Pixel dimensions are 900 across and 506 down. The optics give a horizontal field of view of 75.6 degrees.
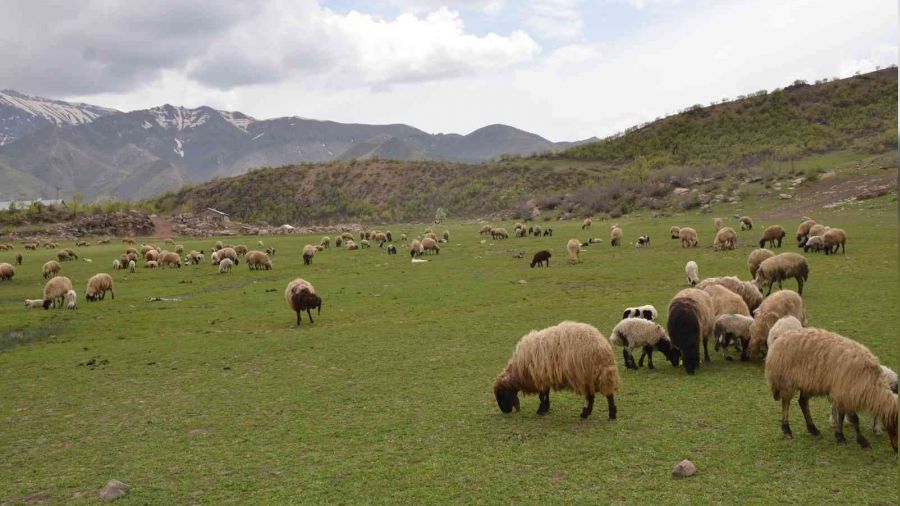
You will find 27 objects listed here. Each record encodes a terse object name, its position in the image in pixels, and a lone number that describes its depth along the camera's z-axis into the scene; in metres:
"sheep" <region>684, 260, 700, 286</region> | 21.03
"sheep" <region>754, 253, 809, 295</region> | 17.62
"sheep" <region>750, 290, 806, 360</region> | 11.28
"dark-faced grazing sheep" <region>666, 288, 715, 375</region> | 11.32
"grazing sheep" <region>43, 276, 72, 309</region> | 23.94
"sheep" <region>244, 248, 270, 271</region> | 34.22
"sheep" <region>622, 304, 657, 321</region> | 14.21
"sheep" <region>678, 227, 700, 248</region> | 31.16
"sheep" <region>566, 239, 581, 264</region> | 30.31
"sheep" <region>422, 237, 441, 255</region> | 38.41
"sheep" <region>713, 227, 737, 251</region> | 28.86
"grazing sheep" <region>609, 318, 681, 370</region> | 11.80
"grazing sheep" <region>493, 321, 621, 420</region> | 8.98
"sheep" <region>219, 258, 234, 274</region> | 33.49
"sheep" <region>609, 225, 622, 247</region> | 35.12
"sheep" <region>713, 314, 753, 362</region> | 11.88
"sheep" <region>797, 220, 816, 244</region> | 28.42
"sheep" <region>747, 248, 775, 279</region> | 20.59
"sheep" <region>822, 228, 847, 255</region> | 24.80
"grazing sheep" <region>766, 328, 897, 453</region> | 7.03
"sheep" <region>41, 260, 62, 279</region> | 33.22
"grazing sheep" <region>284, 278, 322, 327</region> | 19.17
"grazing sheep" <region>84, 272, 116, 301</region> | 25.19
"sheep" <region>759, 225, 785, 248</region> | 27.70
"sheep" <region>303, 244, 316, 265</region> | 36.42
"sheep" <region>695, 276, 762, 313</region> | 14.67
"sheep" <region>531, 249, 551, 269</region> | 29.27
